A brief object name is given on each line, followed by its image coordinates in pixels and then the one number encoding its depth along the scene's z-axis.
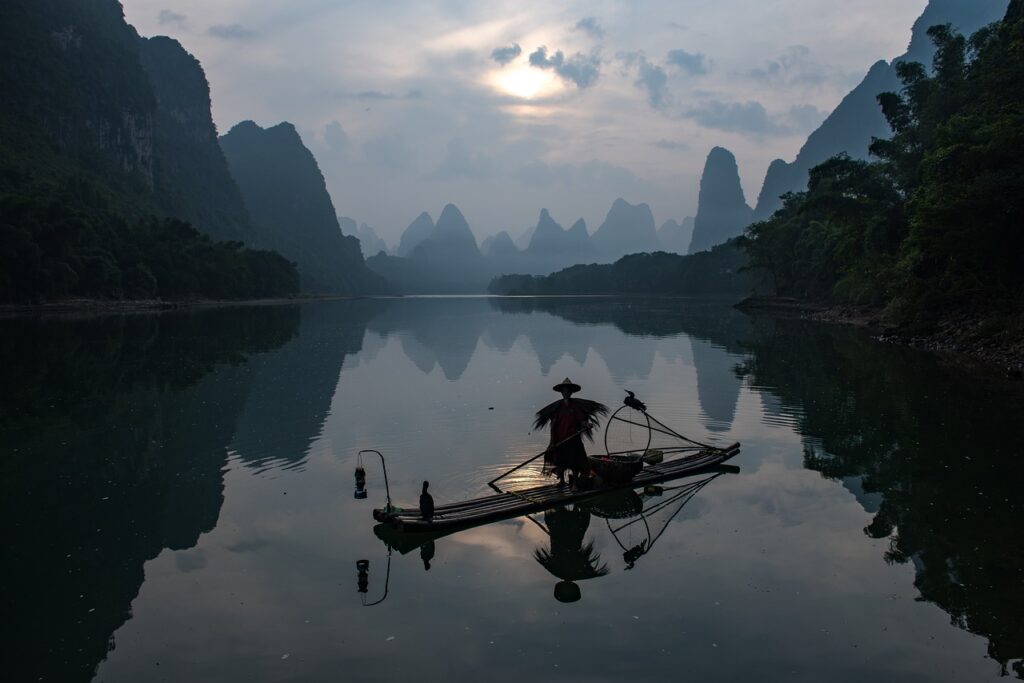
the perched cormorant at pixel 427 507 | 10.90
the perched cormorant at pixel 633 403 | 14.58
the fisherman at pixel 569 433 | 13.09
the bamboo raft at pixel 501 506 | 11.02
